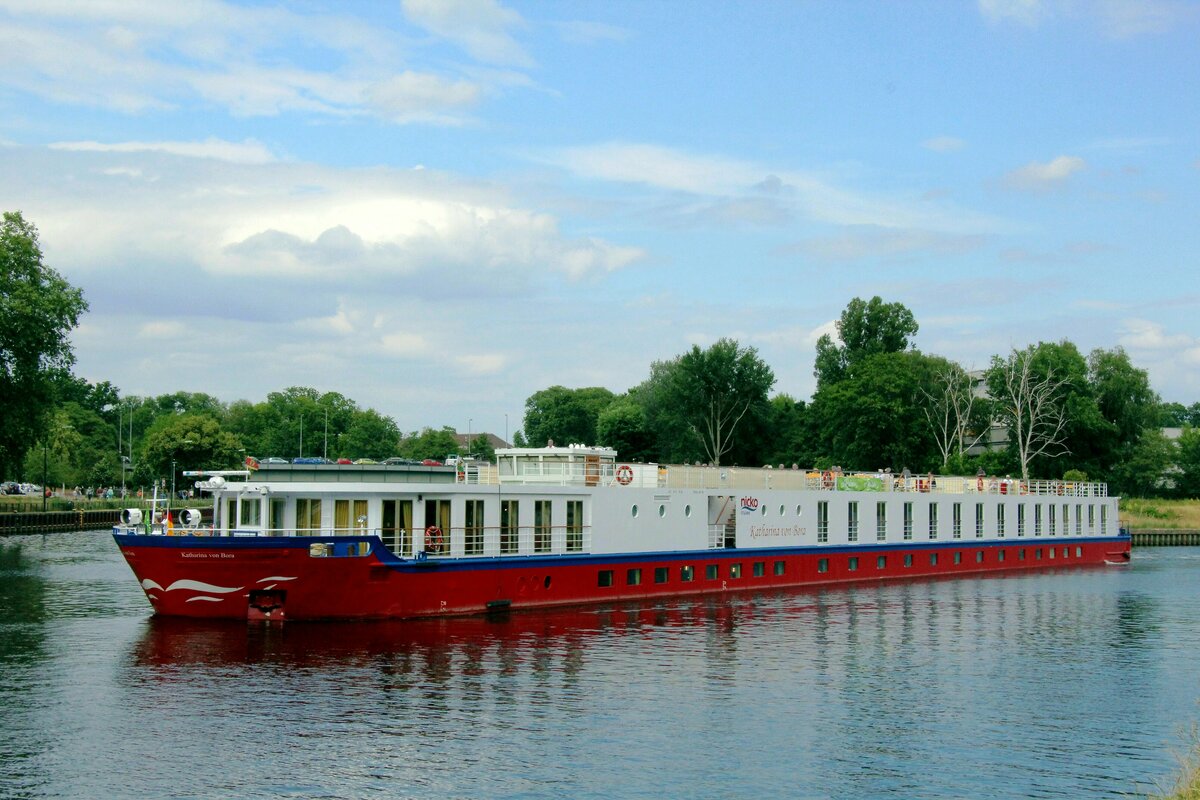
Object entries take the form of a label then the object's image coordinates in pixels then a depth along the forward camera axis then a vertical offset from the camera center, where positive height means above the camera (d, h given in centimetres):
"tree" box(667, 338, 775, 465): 11350 +758
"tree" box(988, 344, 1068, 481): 10119 +598
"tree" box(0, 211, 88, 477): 7306 +795
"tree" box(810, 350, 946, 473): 10525 +485
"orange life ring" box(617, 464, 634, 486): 4634 -35
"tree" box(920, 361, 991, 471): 10320 +533
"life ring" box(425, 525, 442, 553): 3866 -245
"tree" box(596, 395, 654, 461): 12419 +356
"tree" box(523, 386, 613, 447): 17412 +737
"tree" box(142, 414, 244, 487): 12581 +154
